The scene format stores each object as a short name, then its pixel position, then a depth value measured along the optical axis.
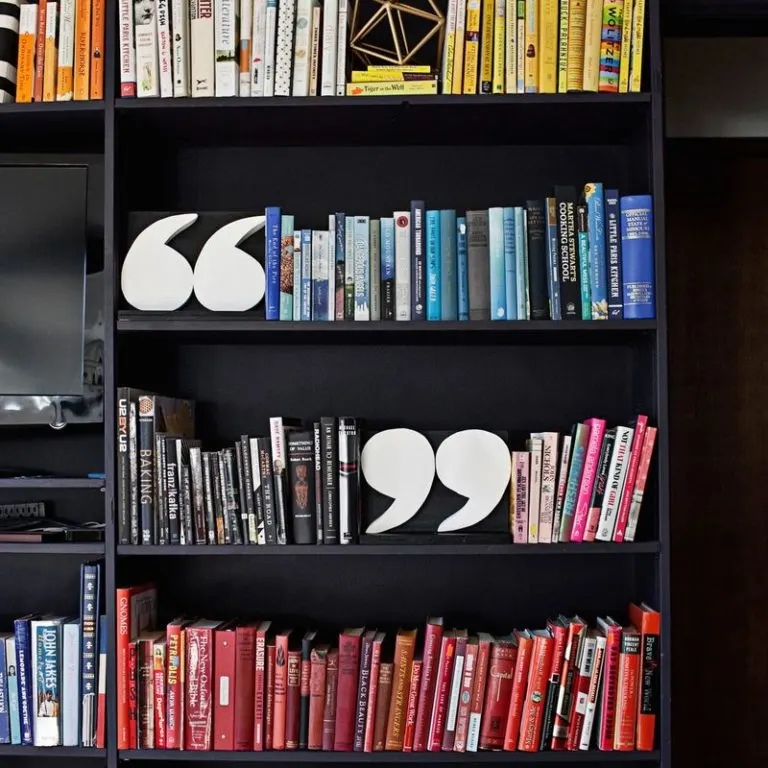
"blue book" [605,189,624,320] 1.79
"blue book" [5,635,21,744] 1.81
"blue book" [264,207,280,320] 1.83
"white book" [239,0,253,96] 1.83
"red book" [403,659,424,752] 1.78
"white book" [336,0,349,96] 1.82
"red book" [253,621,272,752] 1.79
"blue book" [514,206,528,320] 1.81
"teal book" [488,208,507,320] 1.81
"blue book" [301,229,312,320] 1.83
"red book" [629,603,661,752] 1.75
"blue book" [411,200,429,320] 1.82
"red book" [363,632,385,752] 1.78
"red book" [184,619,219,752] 1.79
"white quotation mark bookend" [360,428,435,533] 1.82
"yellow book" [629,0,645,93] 1.79
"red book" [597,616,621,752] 1.75
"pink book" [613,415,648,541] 1.76
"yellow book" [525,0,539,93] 1.80
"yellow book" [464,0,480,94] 1.80
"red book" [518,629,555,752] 1.76
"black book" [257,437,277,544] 1.80
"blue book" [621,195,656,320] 1.78
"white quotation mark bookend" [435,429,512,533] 1.81
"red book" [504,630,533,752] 1.77
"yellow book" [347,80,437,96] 1.81
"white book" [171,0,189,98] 1.82
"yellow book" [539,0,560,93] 1.80
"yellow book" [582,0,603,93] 1.79
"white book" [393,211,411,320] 1.82
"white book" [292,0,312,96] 1.82
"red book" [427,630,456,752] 1.78
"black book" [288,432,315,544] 1.80
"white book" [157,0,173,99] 1.83
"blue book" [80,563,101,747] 1.80
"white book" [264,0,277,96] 1.82
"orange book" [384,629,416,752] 1.78
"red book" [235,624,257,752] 1.79
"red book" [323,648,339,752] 1.79
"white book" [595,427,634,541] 1.77
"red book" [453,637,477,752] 1.77
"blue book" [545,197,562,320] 1.80
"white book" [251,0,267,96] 1.83
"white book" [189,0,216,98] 1.83
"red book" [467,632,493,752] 1.77
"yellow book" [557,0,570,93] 1.79
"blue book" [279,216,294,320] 1.82
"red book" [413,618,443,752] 1.78
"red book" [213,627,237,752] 1.79
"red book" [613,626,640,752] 1.75
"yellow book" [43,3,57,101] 1.86
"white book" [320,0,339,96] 1.82
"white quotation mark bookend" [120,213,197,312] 1.85
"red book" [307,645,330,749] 1.79
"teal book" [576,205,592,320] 1.80
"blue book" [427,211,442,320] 1.82
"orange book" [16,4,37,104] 1.86
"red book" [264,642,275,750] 1.80
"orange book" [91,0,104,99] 1.85
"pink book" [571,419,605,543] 1.78
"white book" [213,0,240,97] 1.82
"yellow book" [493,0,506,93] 1.81
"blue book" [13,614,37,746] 1.81
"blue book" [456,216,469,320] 1.83
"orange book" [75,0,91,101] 1.86
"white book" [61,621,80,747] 1.80
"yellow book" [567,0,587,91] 1.79
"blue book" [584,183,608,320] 1.79
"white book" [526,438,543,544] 1.79
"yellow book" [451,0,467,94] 1.80
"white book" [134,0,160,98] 1.83
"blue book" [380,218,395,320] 1.83
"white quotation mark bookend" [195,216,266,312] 1.85
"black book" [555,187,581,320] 1.80
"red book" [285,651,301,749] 1.79
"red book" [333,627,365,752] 1.78
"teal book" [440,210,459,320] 1.83
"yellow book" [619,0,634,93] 1.80
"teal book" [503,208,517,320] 1.81
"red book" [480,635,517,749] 1.78
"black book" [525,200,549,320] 1.81
